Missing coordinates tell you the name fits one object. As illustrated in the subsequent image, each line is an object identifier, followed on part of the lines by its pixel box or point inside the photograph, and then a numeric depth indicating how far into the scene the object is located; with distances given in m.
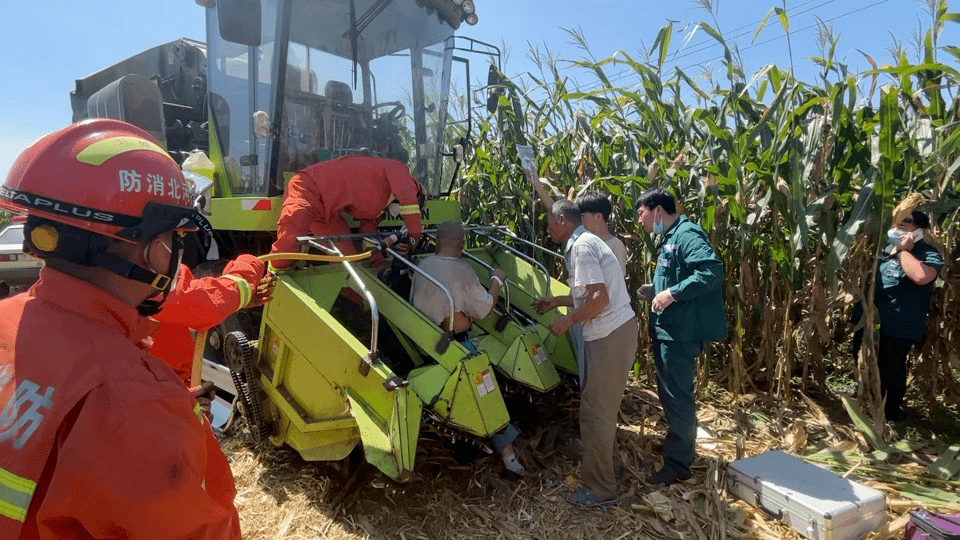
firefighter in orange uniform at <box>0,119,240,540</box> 0.97
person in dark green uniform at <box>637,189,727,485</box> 3.32
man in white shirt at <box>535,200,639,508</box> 3.21
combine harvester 3.08
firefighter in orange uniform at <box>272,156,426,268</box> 3.76
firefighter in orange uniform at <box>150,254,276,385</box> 2.41
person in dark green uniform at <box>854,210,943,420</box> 3.59
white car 7.73
